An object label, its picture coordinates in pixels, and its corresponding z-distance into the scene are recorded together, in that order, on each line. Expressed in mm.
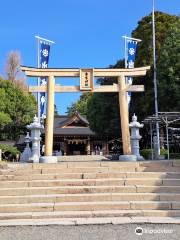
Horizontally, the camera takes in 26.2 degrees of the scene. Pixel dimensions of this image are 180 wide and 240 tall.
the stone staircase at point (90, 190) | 8844
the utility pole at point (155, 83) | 24559
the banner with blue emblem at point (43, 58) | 23384
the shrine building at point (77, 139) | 46031
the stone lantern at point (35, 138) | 18125
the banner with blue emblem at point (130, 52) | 23672
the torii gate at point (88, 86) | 15680
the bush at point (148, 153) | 21578
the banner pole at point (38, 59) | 23075
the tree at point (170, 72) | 23953
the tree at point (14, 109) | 40969
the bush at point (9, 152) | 29469
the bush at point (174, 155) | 20503
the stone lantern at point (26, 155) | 23919
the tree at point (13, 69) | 56938
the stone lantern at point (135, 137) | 19109
